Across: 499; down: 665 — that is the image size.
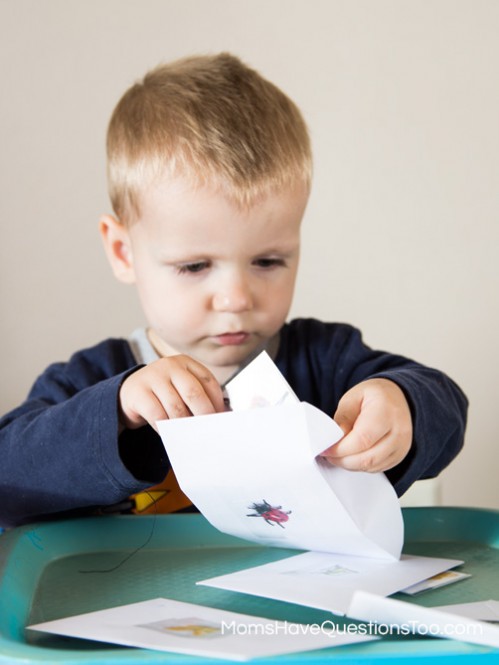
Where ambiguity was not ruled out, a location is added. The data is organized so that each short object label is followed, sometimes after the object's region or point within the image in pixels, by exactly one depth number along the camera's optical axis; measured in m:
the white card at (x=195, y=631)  0.43
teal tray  0.42
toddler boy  0.75
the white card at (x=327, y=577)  0.53
